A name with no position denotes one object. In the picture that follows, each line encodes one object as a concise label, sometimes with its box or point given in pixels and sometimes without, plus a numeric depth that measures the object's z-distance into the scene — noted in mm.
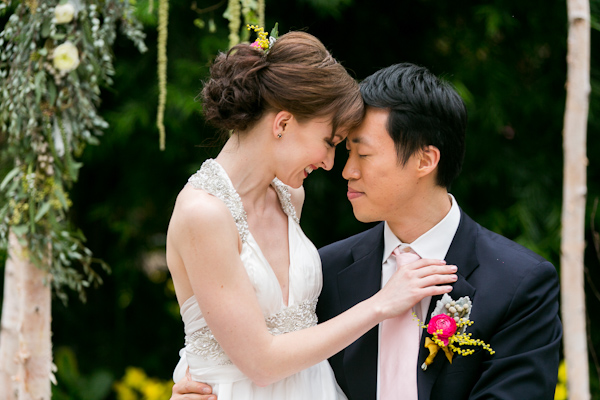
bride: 4352
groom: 4734
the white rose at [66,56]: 5723
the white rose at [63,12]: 5637
